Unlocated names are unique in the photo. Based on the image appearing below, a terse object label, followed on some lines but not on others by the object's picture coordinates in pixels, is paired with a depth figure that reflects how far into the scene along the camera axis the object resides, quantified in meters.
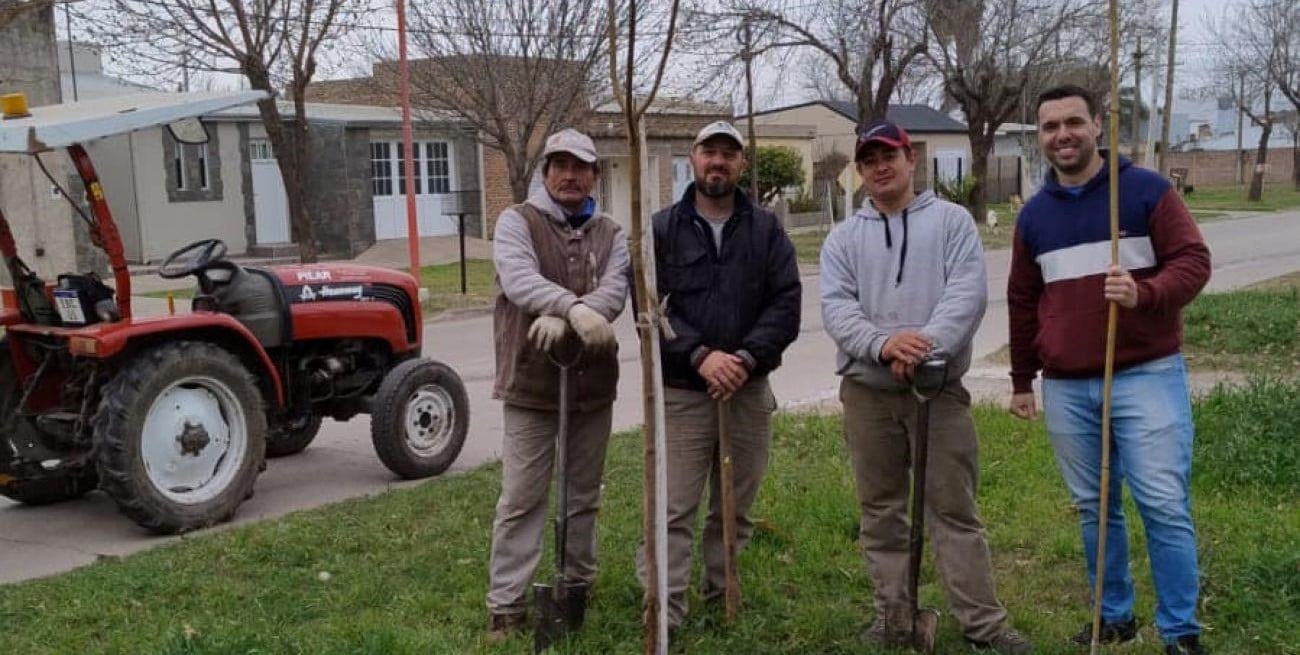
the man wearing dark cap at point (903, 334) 4.18
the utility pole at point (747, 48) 12.38
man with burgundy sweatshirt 4.02
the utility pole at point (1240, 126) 50.60
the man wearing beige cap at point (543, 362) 4.55
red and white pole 16.84
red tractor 6.24
